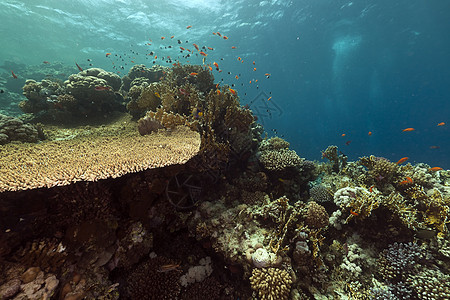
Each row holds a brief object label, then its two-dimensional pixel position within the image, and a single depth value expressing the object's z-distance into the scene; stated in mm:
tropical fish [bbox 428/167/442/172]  6688
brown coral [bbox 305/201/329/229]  4613
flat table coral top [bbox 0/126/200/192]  2809
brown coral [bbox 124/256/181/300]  3708
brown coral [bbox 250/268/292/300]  3365
